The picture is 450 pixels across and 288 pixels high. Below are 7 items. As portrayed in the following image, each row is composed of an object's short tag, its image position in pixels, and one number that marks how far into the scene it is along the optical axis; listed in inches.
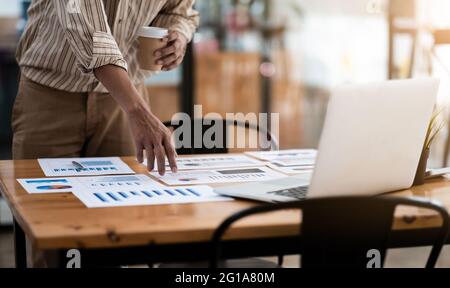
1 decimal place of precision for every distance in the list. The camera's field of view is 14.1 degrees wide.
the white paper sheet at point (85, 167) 176.6
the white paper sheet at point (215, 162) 182.1
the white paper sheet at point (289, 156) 185.5
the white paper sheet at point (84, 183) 168.5
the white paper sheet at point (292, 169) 179.4
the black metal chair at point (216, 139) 197.7
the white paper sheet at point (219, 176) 173.0
